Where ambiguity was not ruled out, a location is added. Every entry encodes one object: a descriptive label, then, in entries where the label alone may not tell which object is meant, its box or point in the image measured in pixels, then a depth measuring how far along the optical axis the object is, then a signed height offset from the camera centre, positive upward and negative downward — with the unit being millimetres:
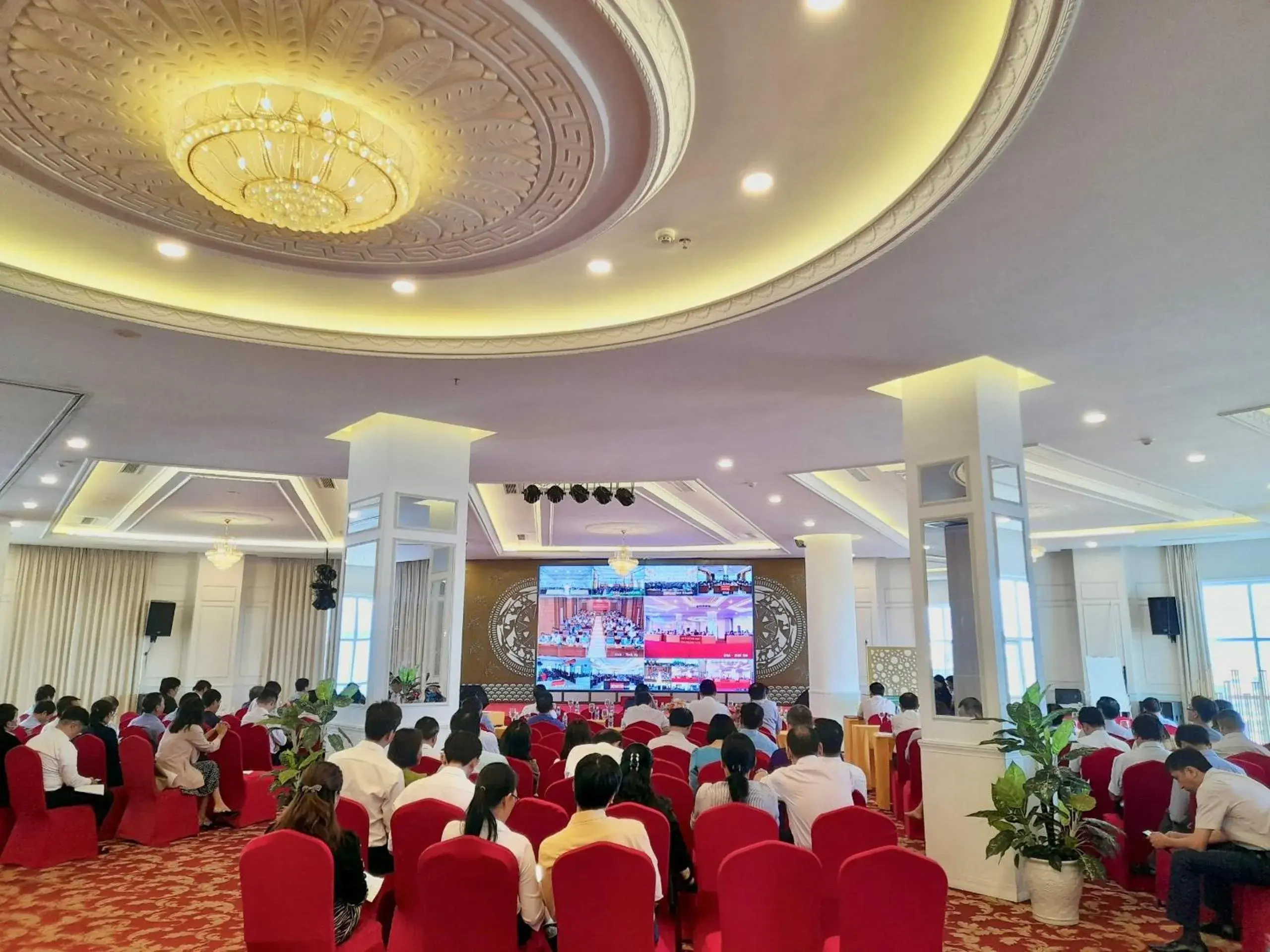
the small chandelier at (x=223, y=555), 15125 +1424
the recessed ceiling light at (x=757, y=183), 4230 +2302
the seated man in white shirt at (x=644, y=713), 9312 -841
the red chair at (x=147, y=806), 6945 -1433
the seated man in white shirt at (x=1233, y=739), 6559 -757
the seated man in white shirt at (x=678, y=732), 6371 -746
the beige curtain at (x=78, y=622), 15672 +217
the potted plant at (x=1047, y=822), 5031 -1105
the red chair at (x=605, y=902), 2803 -879
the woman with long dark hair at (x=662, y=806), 4035 -817
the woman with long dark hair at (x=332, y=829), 3225 -736
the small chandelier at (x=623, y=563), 16391 +1452
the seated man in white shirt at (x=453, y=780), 4086 -704
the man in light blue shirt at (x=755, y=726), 6766 -745
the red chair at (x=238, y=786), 7746 -1383
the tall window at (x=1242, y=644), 14711 -11
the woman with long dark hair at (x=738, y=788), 4188 -751
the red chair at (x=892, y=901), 2775 -860
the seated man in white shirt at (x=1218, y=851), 4352 -1094
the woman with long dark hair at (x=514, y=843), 3154 -776
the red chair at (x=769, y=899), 2926 -901
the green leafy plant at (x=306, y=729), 4996 -624
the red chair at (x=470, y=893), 2879 -876
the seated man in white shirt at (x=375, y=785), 4473 -806
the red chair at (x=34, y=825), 6223 -1429
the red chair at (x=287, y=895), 2955 -914
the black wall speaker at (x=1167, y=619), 15359 +423
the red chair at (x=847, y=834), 3715 -857
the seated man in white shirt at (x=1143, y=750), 6129 -782
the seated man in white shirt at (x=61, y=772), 6406 -1053
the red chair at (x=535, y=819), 3883 -837
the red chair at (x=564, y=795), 4570 -853
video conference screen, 18047 +217
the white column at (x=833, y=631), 14484 +141
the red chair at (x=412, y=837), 3645 -878
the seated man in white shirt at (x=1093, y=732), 7215 -779
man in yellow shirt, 3191 -704
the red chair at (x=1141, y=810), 5781 -1152
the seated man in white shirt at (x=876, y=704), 11492 -880
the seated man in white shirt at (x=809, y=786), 4520 -792
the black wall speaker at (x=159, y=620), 16641 +271
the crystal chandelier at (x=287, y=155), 3127 +1848
